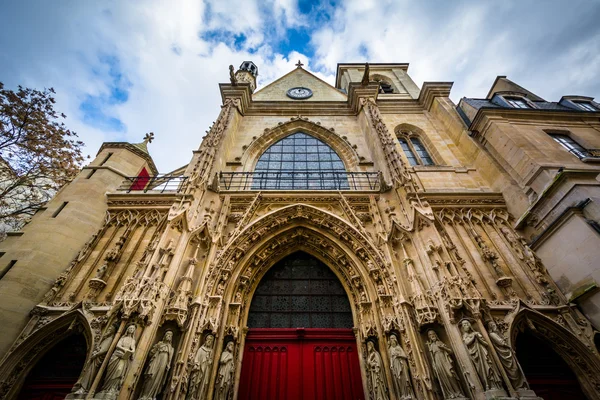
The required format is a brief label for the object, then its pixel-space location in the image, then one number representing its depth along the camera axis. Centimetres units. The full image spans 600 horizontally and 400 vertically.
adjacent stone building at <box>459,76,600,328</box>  487
